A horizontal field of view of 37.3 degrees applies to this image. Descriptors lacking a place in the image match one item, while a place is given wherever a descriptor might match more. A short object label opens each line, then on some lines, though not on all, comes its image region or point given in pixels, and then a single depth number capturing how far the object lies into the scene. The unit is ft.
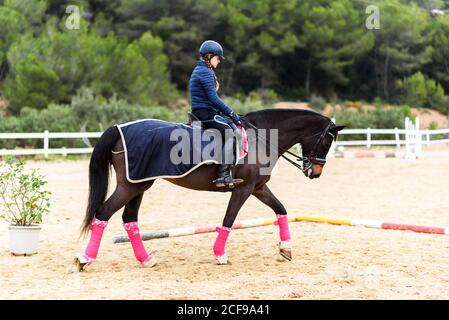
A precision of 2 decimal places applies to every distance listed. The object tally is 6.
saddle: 22.98
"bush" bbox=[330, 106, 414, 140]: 124.67
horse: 22.06
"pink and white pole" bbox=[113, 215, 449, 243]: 26.13
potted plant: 24.17
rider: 22.71
